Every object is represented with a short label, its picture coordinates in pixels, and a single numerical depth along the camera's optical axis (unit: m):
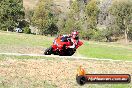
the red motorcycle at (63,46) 23.50
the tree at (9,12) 85.75
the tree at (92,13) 96.55
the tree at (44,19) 94.00
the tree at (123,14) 93.64
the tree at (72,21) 92.34
